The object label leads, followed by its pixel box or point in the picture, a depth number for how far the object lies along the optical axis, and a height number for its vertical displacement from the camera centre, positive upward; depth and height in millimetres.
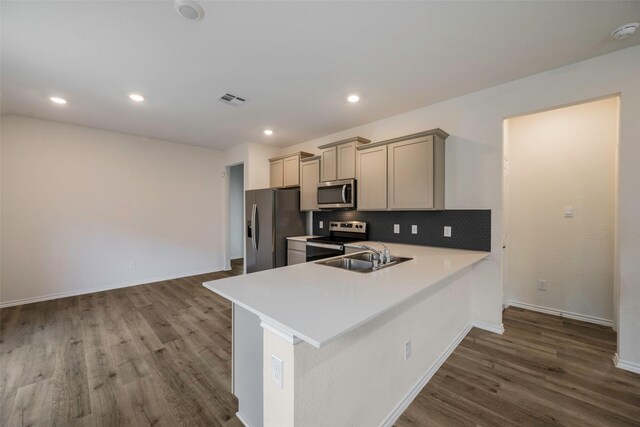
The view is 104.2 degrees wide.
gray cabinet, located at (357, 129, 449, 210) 2742 +474
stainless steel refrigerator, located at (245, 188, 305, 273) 3900 -200
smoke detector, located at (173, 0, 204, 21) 1515 +1278
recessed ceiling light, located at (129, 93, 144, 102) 2793 +1317
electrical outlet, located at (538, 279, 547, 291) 3123 -901
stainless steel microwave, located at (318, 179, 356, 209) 3436 +265
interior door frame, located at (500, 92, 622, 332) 2077 +57
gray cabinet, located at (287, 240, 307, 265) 3633 -588
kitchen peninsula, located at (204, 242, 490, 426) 1023 -670
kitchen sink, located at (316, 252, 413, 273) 2160 -425
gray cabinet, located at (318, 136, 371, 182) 3459 +778
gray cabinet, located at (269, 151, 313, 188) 4285 +778
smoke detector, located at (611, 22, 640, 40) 1719 +1295
